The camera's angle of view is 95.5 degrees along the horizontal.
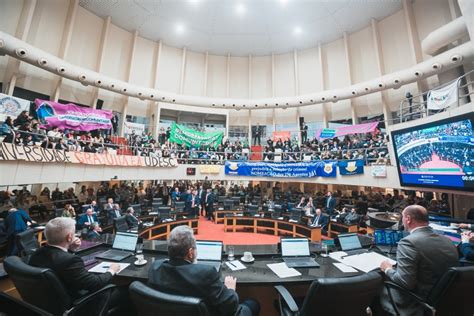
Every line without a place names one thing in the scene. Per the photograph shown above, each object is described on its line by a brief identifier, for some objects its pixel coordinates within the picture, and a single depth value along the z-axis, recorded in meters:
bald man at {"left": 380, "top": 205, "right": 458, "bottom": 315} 1.95
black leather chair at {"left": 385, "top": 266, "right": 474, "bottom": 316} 1.74
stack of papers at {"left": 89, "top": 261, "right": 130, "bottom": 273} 2.62
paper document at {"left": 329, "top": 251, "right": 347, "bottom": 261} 3.08
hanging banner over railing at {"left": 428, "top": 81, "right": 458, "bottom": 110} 6.60
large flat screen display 4.18
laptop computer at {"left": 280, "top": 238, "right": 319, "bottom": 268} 3.07
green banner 13.60
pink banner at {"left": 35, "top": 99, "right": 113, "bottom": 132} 9.86
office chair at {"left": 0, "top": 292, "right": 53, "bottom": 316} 1.13
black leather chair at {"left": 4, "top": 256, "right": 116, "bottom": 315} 1.74
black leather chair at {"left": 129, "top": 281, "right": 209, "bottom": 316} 1.37
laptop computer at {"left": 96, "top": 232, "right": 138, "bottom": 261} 3.15
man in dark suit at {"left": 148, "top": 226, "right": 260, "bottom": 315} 1.64
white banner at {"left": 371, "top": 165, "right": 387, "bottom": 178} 8.35
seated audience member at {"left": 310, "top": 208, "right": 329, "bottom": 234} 8.04
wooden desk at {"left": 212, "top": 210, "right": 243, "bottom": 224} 11.20
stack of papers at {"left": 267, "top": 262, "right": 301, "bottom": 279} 2.57
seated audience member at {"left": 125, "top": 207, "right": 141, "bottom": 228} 7.11
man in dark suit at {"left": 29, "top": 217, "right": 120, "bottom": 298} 1.94
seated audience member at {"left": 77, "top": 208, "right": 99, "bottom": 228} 6.74
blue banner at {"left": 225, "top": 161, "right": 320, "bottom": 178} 11.43
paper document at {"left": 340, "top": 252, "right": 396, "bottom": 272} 2.72
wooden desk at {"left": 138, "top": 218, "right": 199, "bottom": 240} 7.69
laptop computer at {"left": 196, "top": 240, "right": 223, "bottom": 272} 2.99
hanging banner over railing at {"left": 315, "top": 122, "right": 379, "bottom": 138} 11.16
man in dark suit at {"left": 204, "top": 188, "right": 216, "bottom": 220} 11.58
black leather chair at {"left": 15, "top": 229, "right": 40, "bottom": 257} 3.83
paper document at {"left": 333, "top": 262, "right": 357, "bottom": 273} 2.70
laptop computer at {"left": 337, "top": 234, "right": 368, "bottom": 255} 3.37
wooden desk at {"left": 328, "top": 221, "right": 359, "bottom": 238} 8.01
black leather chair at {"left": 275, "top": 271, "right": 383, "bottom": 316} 1.62
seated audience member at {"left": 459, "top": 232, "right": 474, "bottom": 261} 2.59
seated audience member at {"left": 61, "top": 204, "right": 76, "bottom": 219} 7.01
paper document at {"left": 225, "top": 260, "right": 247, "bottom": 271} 2.77
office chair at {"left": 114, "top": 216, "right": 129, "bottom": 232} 6.40
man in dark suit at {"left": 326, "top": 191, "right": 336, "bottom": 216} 9.85
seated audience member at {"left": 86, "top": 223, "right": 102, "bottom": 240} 4.54
